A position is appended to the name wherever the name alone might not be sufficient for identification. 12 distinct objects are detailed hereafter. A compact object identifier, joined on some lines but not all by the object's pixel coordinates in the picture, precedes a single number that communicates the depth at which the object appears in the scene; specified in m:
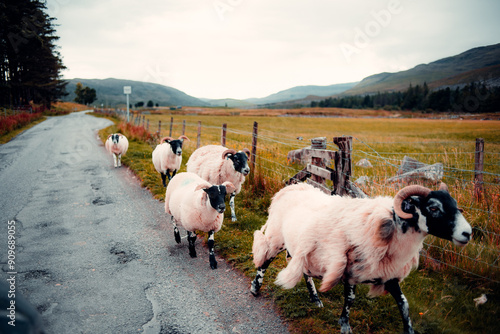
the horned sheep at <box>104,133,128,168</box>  13.35
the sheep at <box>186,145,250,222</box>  7.93
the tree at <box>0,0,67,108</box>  33.53
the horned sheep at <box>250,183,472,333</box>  2.86
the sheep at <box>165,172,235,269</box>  5.43
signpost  23.16
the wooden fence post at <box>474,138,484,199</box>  5.89
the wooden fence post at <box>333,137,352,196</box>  5.16
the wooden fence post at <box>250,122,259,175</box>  9.26
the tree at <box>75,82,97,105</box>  112.26
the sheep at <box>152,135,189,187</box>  10.45
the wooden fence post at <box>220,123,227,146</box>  10.90
